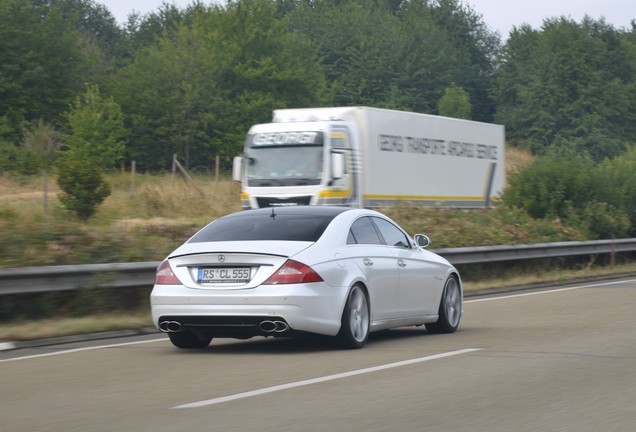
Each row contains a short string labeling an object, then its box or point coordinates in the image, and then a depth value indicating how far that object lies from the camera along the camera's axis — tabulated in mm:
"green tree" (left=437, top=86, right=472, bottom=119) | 89762
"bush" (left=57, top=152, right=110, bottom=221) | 32375
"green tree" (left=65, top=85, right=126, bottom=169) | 53906
